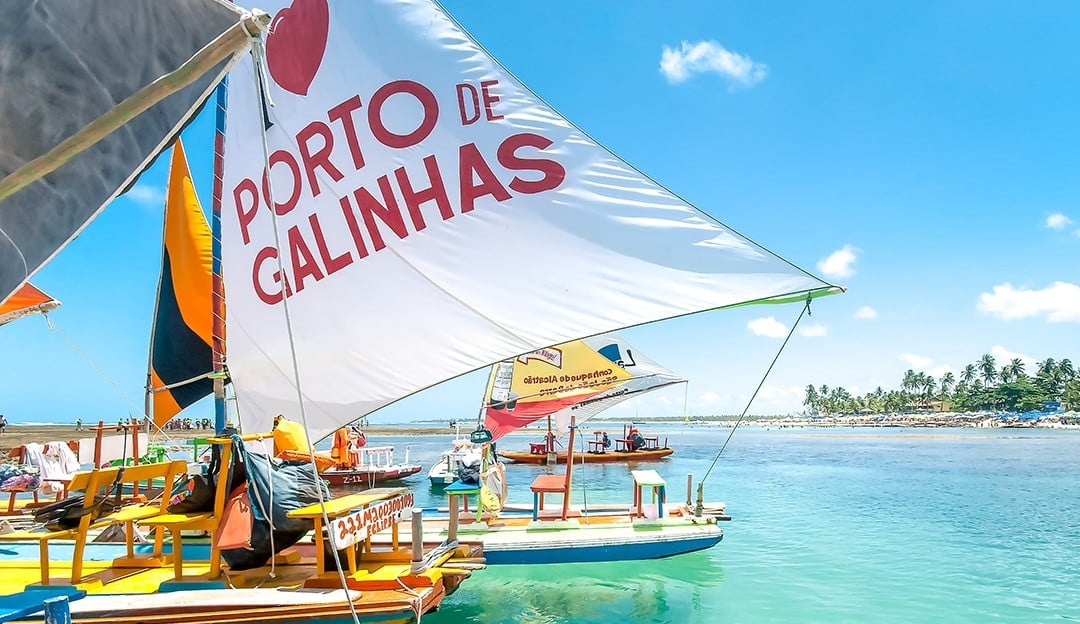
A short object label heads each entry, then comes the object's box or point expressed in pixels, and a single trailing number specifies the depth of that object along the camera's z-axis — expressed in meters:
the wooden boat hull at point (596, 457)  43.22
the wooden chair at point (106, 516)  7.69
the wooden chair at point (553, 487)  13.34
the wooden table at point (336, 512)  7.29
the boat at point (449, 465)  28.84
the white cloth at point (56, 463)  17.48
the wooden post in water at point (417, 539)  7.36
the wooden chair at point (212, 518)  7.27
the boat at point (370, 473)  27.17
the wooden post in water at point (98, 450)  16.41
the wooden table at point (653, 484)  13.13
